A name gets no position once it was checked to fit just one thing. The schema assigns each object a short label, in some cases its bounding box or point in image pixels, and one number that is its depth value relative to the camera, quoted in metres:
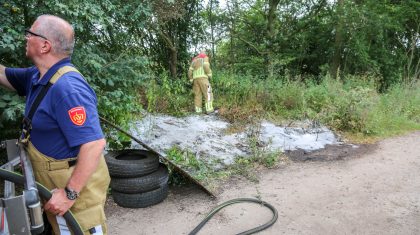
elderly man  2.20
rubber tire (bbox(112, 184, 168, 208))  4.84
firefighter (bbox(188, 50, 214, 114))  9.91
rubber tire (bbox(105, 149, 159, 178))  4.73
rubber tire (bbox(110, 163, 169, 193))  4.77
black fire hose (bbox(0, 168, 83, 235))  2.04
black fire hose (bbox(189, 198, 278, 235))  4.23
